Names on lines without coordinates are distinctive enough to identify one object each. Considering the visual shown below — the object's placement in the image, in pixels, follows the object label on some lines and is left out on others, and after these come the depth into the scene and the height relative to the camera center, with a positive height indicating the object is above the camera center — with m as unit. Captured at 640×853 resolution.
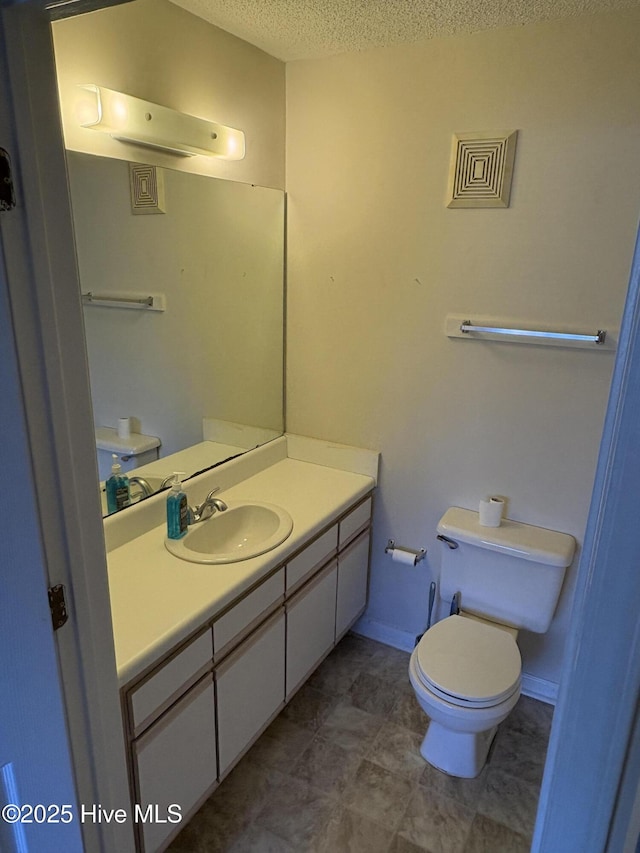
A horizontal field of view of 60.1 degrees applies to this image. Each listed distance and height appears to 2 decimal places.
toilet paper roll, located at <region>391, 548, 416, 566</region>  2.40 -1.21
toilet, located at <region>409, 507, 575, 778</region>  1.79 -1.28
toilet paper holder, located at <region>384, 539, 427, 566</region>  2.41 -1.20
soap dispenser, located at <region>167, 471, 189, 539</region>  1.84 -0.81
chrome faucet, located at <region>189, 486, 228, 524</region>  1.97 -0.85
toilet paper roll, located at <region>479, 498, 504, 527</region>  2.15 -0.91
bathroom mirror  1.71 -0.16
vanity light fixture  1.52 +0.41
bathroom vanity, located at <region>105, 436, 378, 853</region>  1.40 -1.04
